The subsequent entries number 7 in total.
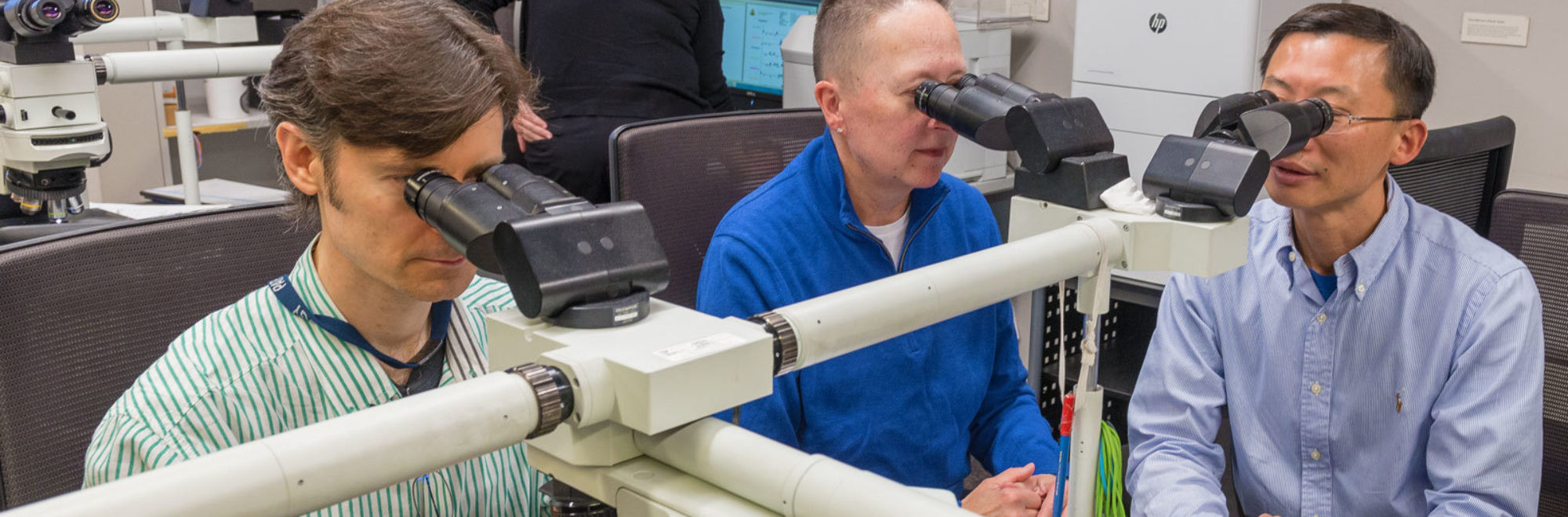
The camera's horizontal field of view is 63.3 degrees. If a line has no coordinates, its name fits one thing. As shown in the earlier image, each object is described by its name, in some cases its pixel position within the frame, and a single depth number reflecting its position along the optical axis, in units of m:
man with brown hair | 0.98
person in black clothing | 2.75
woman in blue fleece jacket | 1.50
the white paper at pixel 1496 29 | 3.10
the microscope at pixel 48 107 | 2.20
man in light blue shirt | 1.40
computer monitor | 3.82
